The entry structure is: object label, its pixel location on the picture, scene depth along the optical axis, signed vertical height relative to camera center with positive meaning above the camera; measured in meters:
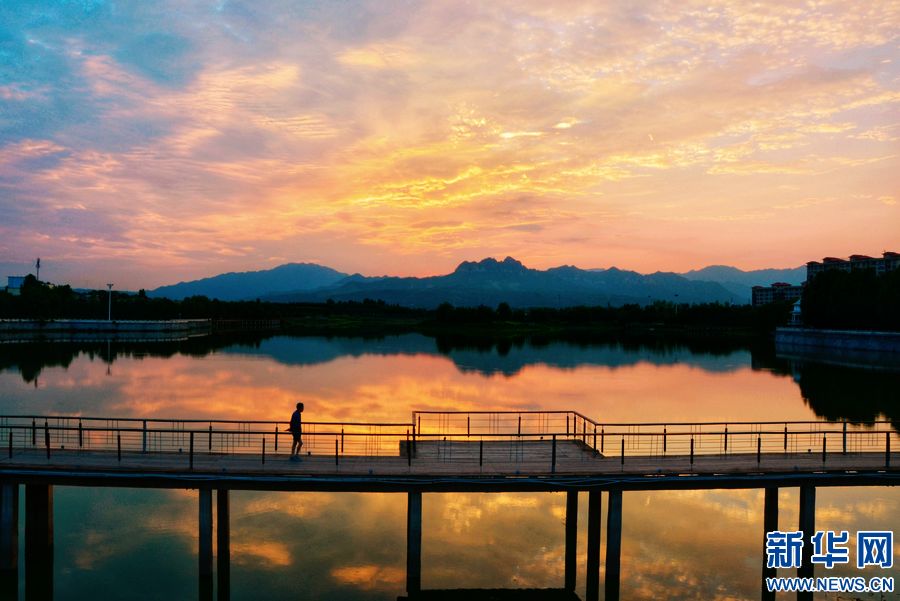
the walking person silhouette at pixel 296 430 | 22.41 -4.66
